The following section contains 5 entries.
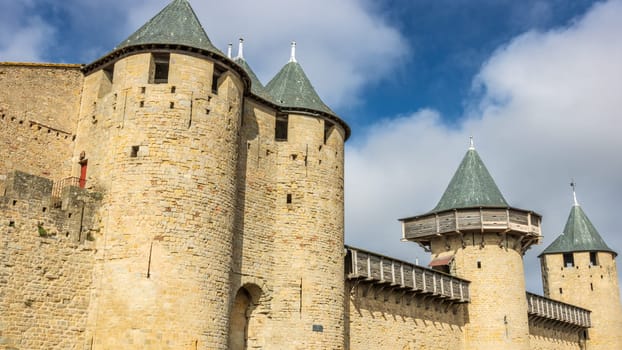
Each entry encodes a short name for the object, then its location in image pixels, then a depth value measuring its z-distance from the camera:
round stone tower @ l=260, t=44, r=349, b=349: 19.84
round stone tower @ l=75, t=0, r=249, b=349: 16.11
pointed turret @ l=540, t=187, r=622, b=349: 38.59
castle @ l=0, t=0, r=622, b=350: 15.98
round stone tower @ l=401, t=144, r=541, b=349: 28.17
